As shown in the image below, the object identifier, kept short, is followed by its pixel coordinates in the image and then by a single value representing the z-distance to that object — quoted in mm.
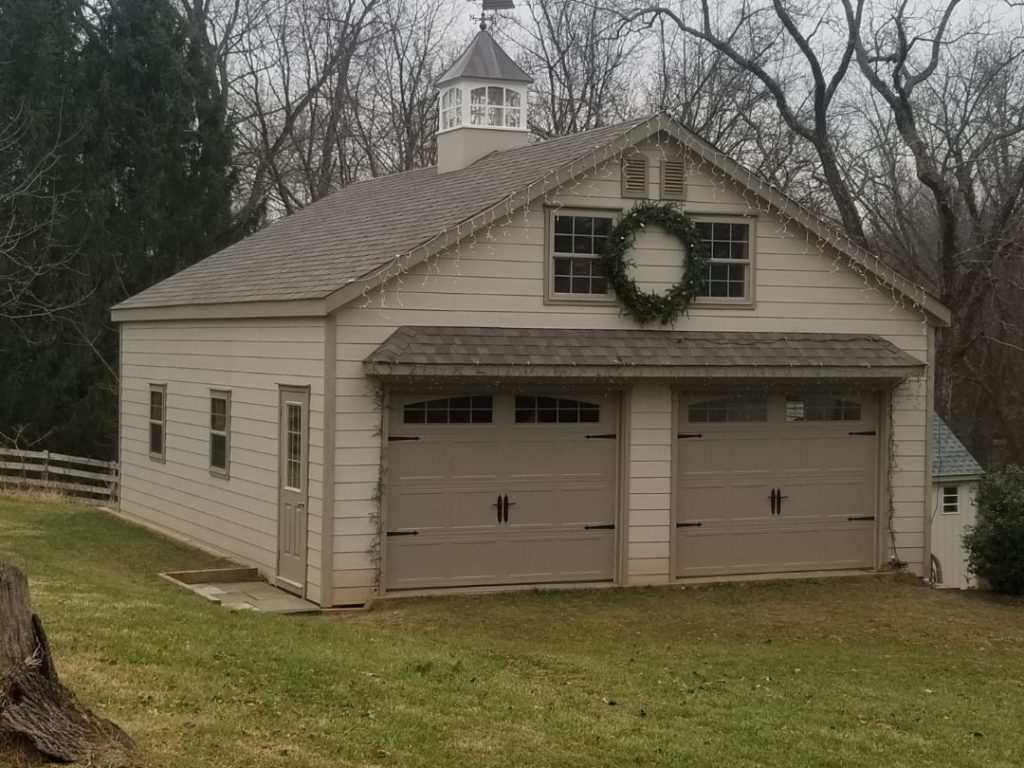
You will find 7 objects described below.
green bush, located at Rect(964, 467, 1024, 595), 15602
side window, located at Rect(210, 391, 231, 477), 16956
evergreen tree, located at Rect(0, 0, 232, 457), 28328
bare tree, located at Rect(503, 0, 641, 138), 34906
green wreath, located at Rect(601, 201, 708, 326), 15055
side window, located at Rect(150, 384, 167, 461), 19641
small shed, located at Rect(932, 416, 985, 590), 27016
